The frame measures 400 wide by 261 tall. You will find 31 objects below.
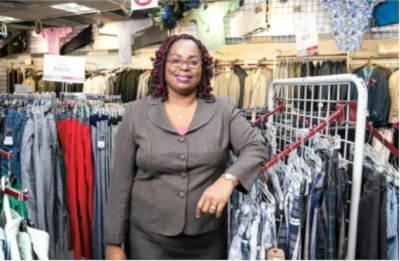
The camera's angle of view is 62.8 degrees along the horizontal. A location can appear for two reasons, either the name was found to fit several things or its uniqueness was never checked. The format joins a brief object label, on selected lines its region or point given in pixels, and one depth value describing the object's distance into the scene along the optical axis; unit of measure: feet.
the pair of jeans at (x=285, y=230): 4.84
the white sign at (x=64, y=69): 8.23
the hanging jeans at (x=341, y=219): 4.83
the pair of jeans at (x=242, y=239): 4.48
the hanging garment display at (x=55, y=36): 19.77
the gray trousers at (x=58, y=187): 7.77
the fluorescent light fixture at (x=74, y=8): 16.74
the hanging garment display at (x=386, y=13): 11.02
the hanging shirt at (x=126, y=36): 17.58
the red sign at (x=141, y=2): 7.64
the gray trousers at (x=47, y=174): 7.43
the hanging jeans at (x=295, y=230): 4.75
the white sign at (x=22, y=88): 10.53
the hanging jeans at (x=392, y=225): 4.79
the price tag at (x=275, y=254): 4.55
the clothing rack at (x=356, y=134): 4.90
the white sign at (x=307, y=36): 6.47
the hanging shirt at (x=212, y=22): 14.32
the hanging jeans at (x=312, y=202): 4.87
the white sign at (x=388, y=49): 15.90
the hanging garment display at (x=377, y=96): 14.44
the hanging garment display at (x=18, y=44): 21.20
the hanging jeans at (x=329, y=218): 4.75
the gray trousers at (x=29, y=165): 7.13
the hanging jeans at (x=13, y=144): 7.00
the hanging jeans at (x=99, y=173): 8.09
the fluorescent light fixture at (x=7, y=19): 19.23
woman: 4.42
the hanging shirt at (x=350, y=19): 9.71
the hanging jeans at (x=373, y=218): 4.74
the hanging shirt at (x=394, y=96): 14.47
